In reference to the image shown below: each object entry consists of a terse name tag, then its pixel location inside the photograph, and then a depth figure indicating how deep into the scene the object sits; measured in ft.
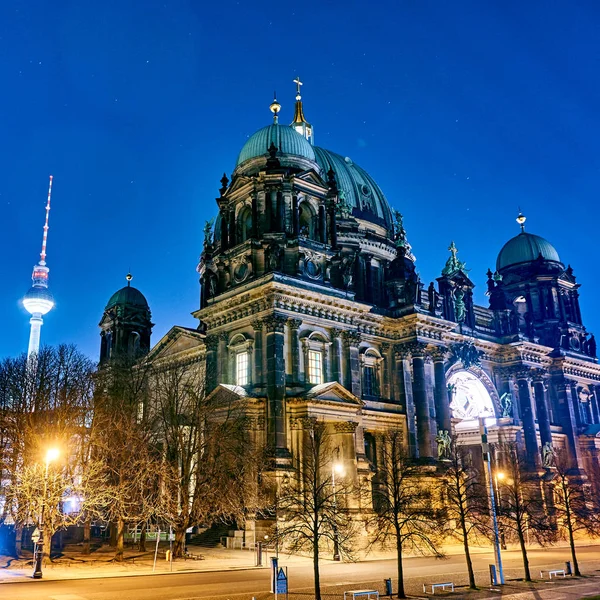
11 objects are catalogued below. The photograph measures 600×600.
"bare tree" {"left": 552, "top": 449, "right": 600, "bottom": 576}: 143.13
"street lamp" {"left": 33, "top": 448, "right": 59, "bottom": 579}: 105.19
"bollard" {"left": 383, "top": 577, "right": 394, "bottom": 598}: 88.69
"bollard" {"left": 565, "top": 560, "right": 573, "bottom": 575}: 117.29
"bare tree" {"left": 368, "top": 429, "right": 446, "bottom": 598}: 101.76
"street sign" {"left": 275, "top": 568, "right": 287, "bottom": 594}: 77.25
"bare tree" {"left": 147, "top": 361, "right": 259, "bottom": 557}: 137.59
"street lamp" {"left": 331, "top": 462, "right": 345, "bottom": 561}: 140.46
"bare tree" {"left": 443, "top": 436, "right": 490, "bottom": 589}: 107.82
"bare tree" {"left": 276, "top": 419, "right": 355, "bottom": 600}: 145.07
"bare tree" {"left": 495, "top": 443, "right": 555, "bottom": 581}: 190.41
